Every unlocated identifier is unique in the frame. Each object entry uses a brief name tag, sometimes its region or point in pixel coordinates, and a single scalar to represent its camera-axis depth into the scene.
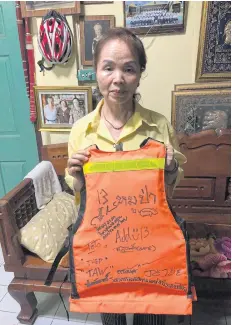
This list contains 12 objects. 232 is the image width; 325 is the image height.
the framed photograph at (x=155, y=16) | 1.45
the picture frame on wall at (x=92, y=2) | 1.52
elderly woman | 0.81
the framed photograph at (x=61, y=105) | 1.69
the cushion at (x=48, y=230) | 1.27
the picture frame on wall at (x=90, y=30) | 1.54
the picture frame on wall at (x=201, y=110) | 1.53
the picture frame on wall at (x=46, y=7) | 1.51
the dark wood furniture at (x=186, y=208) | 1.24
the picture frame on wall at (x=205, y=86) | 1.52
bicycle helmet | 1.50
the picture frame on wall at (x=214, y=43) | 1.41
